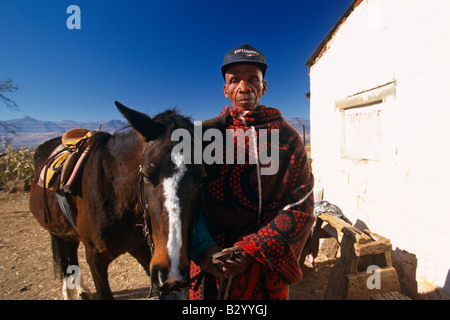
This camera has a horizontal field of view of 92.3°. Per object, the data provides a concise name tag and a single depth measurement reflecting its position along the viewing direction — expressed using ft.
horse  3.74
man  3.74
